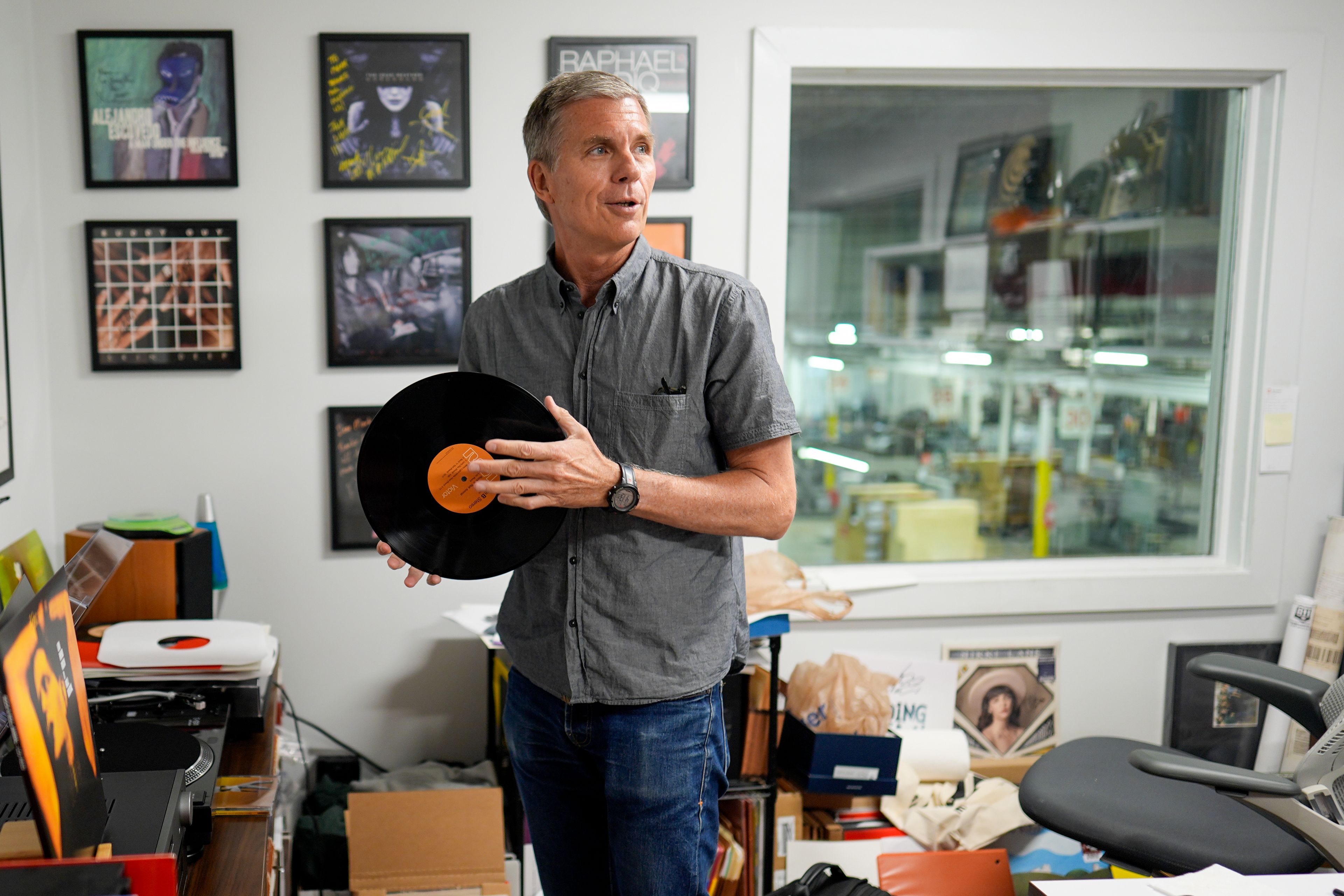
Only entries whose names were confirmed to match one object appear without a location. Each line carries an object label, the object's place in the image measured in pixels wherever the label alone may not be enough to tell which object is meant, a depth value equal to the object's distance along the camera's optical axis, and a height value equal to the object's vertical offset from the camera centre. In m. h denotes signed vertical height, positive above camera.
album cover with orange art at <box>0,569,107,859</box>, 0.80 -0.35
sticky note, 2.70 -0.20
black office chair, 1.58 -0.82
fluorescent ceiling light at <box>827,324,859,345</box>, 2.74 +0.03
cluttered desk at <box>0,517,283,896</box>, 0.84 -0.50
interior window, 2.71 +0.08
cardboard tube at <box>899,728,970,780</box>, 2.40 -0.99
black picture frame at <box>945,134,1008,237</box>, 2.73 +0.46
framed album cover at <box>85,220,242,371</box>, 2.26 +0.09
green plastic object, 2.01 -0.39
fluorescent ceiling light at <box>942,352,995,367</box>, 2.82 -0.03
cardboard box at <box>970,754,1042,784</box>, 2.58 -1.10
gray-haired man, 1.24 -0.22
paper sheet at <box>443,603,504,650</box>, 2.13 -0.64
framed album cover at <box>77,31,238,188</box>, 2.21 +0.51
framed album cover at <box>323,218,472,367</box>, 2.32 +0.11
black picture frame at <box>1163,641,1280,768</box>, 2.72 -1.00
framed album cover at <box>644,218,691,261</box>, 2.41 +0.27
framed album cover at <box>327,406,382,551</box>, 2.36 -0.33
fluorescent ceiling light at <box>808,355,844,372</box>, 2.72 -0.05
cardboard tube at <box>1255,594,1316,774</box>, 2.64 -0.82
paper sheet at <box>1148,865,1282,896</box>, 1.13 -0.62
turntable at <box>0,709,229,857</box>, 1.21 -0.56
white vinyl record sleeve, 1.67 -0.54
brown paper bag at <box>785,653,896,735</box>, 2.25 -0.81
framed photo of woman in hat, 2.64 -0.93
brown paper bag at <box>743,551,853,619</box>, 2.28 -0.58
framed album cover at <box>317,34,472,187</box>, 2.29 +0.54
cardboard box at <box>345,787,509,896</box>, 2.03 -1.04
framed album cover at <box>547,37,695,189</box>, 2.34 +0.65
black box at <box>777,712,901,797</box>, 2.17 -0.92
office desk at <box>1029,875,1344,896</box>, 1.14 -0.63
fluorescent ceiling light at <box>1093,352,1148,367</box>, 2.87 -0.02
